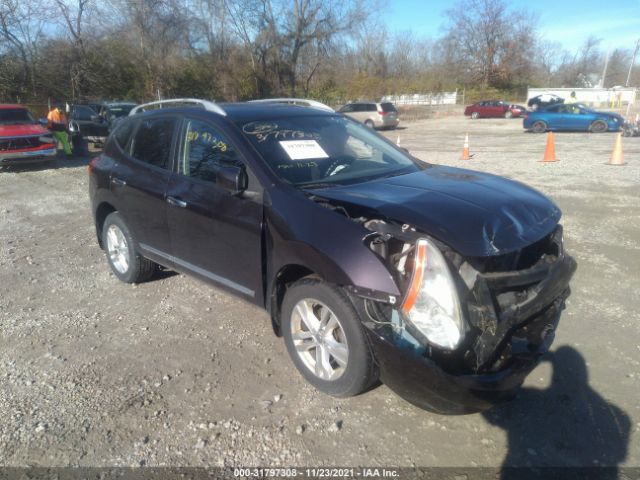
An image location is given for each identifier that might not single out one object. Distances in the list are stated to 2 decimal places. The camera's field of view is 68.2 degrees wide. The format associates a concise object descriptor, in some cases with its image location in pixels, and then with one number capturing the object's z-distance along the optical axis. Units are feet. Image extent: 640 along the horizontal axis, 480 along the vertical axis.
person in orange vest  51.06
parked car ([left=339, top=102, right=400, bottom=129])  87.97
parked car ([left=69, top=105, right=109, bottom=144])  51.72
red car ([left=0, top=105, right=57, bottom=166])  40.75
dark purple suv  8.07
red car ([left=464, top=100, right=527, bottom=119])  121.67
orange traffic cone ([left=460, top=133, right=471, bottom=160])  46.20
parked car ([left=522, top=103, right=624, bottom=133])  70.74
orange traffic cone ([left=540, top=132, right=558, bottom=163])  42.04
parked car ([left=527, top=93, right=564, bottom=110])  128.26
